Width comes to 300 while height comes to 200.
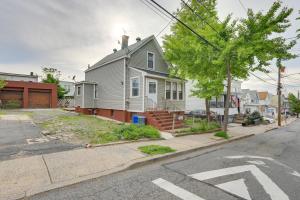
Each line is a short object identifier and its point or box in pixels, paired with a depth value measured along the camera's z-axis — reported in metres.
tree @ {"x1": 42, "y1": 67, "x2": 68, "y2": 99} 33.96
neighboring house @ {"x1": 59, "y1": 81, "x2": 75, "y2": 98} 43.38
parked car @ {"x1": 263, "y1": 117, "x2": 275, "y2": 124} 26.89
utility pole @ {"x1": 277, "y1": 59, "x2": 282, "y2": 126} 23.43
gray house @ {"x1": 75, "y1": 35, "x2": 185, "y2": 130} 14.07
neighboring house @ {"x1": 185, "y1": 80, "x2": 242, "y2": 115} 25.36
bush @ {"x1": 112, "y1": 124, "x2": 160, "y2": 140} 8.94
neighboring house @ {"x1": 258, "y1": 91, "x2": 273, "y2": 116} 58.92
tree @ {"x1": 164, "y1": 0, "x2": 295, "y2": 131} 10.05
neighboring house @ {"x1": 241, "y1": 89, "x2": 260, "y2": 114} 42.02
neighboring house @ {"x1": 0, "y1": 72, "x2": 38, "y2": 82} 34.04
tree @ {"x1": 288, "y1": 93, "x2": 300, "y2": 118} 52.39
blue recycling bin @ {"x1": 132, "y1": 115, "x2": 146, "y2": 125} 13.11
